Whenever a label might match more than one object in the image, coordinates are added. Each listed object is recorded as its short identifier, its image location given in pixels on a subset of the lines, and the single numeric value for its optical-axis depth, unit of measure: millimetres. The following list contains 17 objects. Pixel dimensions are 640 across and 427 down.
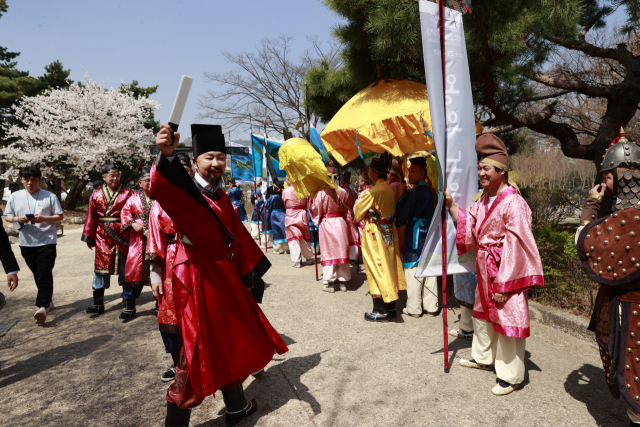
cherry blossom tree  22500
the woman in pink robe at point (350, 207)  6470
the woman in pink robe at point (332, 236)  6133
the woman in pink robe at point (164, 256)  2822
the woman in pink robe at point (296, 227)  8242
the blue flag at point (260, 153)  9352
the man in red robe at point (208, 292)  2203
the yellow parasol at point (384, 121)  4453
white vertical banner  3301
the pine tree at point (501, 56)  4148
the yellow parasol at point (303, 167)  5961
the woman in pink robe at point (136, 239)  4910
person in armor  2254
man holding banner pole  2861
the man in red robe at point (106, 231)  5211
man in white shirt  4895
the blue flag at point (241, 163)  11633
